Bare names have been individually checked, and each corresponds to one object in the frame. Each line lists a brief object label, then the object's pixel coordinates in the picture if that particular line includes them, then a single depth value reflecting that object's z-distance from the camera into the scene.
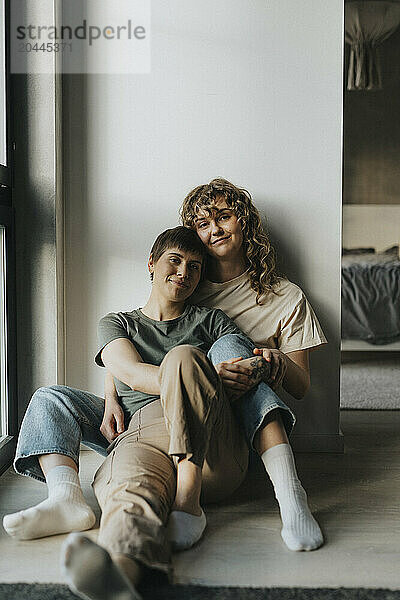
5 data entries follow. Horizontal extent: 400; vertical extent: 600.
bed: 4.71
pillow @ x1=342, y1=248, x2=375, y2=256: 5.44
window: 2.41
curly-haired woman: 2.41
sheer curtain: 5.69
